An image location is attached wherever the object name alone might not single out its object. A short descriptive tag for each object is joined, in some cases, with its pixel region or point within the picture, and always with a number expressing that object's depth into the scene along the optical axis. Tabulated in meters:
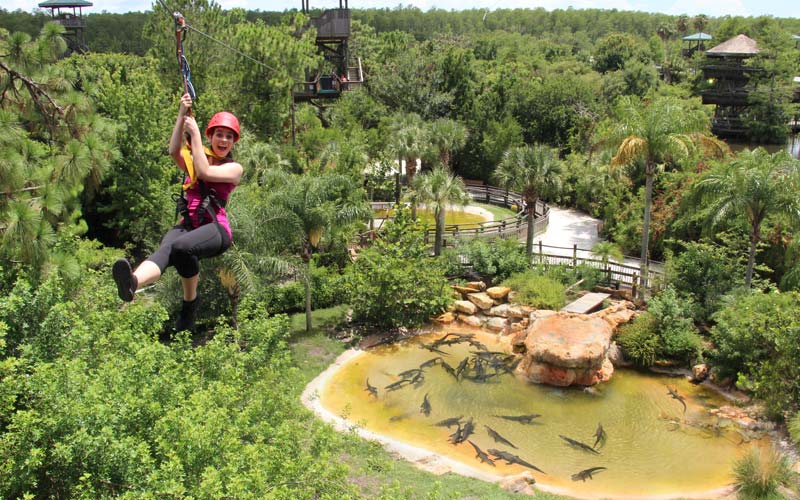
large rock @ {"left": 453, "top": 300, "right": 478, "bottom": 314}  22.41
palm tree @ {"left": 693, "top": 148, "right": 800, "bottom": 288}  18.53
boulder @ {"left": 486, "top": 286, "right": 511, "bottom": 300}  22.61
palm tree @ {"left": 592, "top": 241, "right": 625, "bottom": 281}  23.23
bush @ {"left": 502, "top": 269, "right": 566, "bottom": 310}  21.64
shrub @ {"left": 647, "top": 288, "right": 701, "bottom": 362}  18.95
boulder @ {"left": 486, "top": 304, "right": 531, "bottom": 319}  21.72
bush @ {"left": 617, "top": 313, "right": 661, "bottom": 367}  19.16
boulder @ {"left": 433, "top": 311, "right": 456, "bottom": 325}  22.47
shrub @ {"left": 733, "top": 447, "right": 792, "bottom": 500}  12.87
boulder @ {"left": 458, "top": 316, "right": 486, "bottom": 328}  22.22
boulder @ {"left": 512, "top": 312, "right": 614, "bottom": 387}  18.00
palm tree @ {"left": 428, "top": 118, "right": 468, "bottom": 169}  32.47
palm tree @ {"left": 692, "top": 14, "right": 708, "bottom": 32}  93.56
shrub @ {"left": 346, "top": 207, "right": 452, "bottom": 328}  20.92
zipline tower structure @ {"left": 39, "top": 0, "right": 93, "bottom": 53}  61.95
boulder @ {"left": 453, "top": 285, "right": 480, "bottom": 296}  23.41
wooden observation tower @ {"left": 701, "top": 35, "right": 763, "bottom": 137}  57.53
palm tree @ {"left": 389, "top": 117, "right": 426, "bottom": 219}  31.25
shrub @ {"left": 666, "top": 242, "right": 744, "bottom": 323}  20.08
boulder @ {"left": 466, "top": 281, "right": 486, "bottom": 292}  23.62
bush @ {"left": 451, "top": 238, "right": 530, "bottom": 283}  23.62
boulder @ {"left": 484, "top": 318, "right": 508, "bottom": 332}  21.84
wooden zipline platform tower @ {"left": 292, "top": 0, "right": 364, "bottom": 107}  40.28
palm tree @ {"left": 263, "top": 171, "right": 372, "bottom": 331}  18.83
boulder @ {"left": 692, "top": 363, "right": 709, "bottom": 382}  18.39
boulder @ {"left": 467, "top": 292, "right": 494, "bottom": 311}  22.45
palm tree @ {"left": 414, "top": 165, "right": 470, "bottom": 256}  23.56
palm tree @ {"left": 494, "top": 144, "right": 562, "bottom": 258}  24.08
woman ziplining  5.90
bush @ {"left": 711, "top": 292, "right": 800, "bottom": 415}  15.48
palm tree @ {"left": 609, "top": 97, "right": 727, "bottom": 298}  20.98
